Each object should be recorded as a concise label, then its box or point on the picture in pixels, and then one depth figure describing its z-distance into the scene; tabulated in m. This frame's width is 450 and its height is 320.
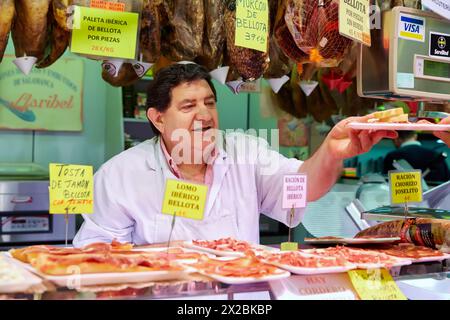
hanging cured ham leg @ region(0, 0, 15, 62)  2.22
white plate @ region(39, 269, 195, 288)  1.43
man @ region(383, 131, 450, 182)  5.81
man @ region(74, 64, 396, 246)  2.68
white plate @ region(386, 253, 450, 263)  1.91
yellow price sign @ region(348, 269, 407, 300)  1.67
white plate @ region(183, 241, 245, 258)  1.86
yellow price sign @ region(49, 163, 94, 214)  1.72
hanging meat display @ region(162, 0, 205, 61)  2.54
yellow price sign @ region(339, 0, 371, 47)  2.15
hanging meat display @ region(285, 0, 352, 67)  2.49
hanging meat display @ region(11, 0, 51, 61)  2.29
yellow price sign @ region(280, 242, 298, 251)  2.04
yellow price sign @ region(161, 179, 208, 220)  1.73
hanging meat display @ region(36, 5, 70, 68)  2.39
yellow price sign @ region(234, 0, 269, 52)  2.14
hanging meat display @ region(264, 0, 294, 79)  2.92
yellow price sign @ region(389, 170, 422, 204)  2.23
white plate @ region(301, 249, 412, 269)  1.73
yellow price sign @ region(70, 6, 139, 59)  2.04
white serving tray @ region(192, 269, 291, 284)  1.52
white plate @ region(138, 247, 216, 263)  1.86
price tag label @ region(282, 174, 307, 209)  2.03
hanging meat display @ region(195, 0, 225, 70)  2.58
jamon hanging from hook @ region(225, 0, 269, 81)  2.56
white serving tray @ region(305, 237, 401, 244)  2.11
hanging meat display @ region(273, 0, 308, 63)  2.60
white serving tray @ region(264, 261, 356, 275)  1.65
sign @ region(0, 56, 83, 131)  4.74
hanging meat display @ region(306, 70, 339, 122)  4.44
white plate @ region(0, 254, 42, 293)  1.36
